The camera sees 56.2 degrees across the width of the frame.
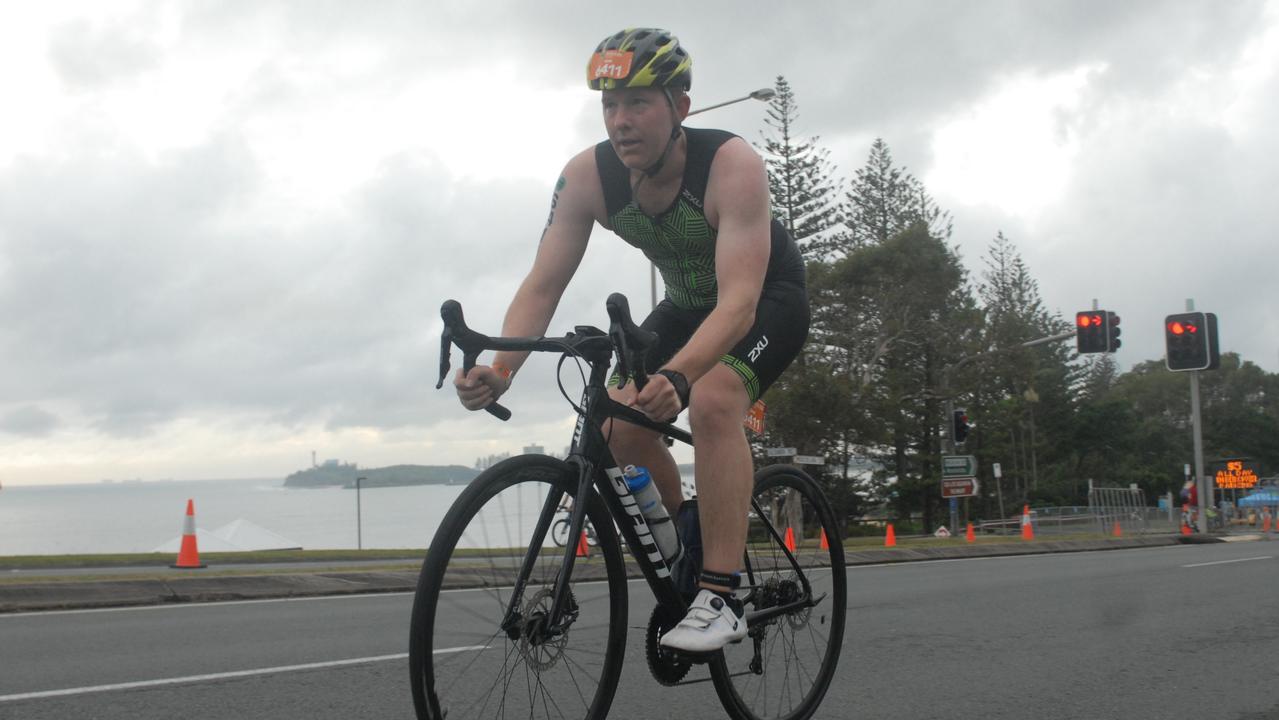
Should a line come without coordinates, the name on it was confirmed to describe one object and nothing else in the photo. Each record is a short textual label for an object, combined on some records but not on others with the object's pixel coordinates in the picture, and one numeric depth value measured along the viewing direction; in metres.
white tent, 25.66
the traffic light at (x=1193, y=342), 25.73
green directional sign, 29.58
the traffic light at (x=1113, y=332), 24.95
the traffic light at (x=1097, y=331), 24.97
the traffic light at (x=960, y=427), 28.38
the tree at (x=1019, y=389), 55.03
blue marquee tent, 54.84
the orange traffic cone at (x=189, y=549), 16.36
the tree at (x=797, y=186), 55.94
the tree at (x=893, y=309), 52.69
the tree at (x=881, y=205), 60.91
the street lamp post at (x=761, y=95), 22.87
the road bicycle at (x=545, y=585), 2.59
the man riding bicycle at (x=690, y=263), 3.29
